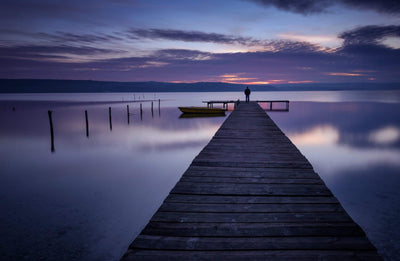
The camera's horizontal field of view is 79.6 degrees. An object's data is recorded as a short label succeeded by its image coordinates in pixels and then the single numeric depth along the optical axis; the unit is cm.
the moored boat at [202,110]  3281
